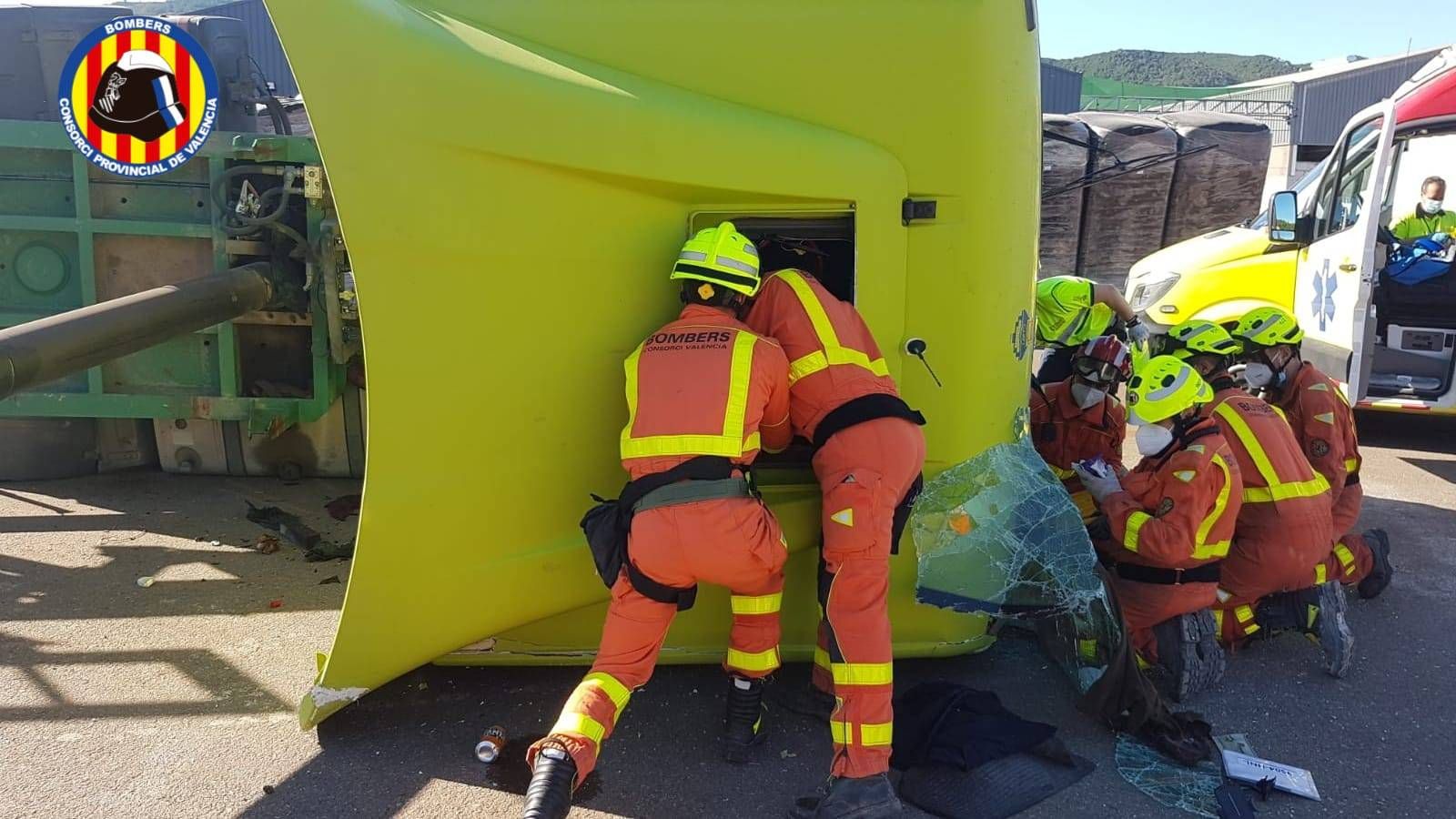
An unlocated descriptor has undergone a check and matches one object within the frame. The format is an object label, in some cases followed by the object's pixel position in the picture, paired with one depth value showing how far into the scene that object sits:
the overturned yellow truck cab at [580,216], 2.82
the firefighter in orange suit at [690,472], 2.80
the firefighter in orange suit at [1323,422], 4.36
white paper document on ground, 2.97
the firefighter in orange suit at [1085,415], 4.41
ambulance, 6.04
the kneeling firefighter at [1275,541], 3.78
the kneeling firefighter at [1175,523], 3.53
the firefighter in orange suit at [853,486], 2.79
